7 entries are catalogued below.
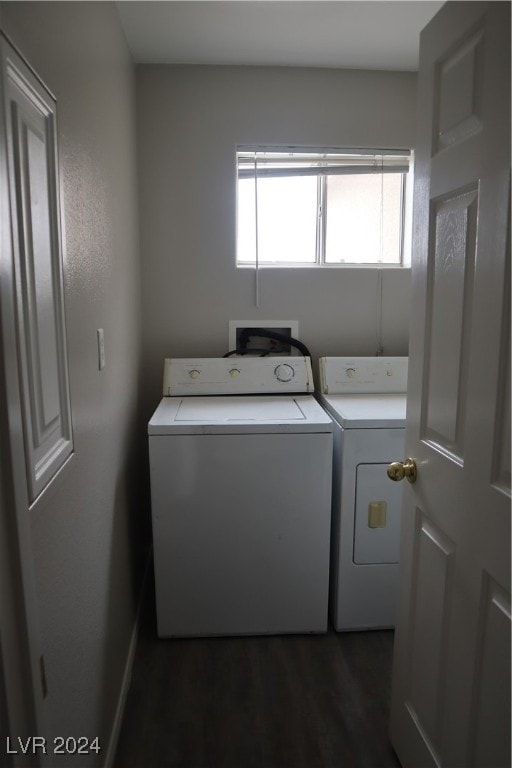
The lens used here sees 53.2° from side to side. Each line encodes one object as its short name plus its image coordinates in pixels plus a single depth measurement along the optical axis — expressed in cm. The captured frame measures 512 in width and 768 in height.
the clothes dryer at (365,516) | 199
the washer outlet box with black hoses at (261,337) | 256
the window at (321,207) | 255
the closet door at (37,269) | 81
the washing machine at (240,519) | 195
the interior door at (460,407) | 92
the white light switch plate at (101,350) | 148
